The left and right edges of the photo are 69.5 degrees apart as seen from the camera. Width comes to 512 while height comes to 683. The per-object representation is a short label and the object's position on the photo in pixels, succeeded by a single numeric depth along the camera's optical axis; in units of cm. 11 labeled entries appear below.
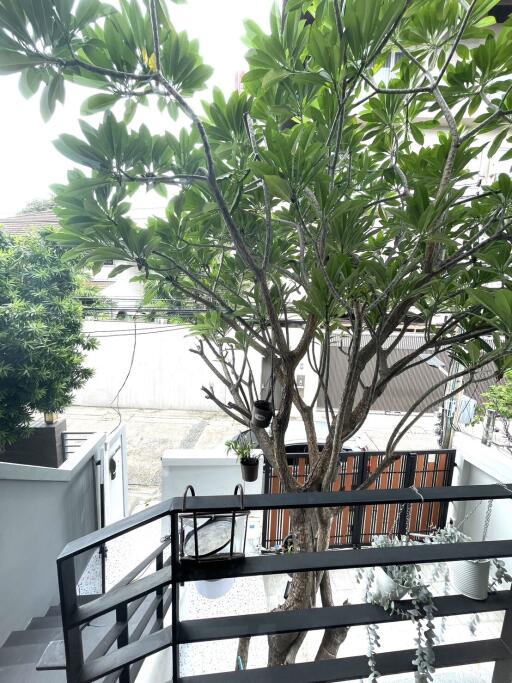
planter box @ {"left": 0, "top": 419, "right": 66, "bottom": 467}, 363
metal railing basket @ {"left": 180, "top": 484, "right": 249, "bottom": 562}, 75
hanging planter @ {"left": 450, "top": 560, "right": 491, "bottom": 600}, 93
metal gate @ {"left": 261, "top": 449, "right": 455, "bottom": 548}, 333
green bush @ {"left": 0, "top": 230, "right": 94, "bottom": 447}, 259
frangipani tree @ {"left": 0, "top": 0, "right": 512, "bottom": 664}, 64
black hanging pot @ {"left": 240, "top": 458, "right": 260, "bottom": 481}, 205
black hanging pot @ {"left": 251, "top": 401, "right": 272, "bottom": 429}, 115
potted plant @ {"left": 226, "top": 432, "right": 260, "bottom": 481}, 205
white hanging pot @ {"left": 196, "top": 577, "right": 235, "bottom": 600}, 115
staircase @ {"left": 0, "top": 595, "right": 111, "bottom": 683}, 149
